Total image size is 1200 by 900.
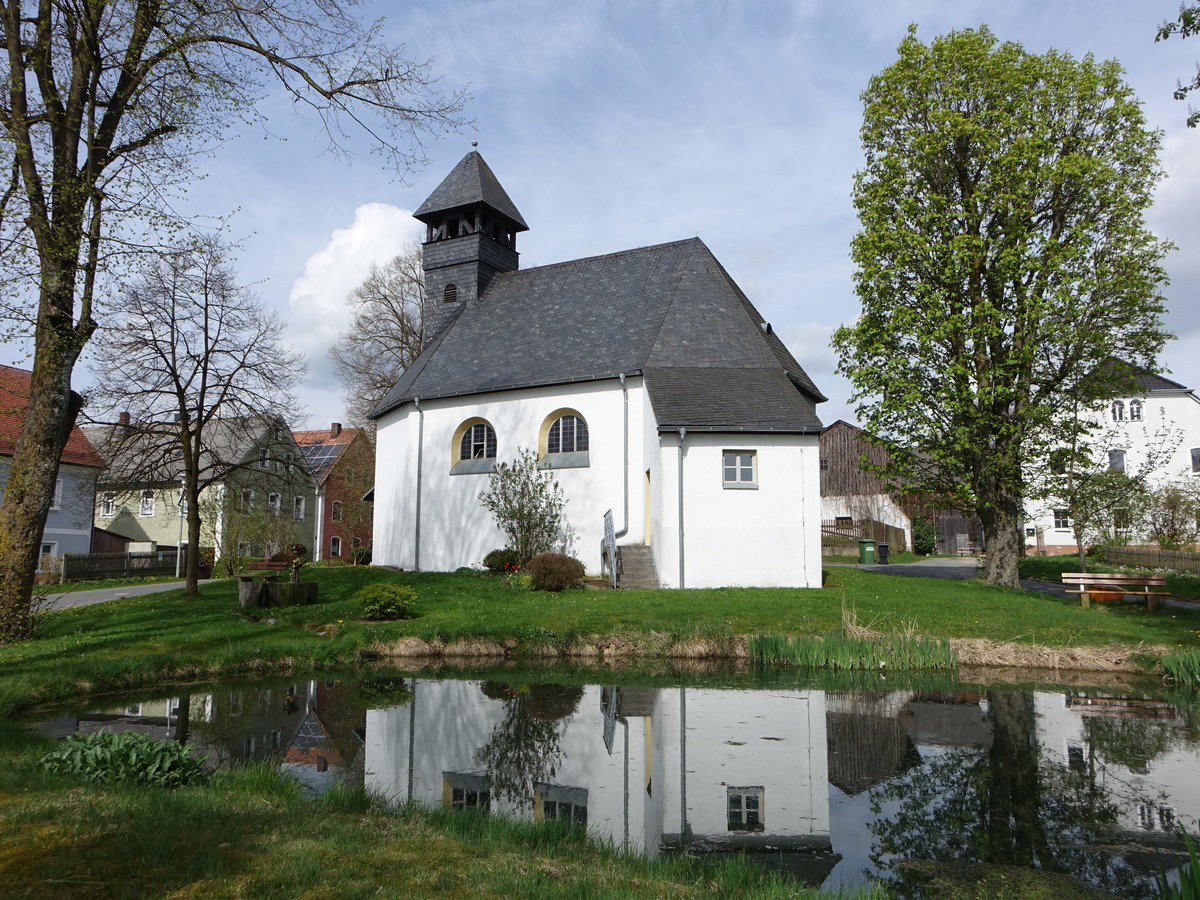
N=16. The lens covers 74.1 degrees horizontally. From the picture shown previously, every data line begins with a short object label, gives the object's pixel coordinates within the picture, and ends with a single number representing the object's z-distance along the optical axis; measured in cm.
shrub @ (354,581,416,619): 1464
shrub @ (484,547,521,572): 2127
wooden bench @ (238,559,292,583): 2585
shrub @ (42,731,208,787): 547
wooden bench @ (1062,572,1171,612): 1585
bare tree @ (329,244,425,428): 3609
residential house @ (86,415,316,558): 1714
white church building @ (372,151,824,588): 1880
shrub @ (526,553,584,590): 1814
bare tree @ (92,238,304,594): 1647
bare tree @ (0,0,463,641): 1066
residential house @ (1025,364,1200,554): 4344
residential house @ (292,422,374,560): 3944
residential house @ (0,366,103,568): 3020
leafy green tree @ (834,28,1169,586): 1811
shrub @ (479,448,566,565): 2105
